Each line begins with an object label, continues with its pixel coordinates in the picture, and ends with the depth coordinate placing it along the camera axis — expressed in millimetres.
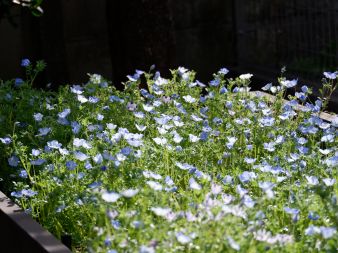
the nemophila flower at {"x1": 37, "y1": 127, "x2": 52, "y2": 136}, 5192
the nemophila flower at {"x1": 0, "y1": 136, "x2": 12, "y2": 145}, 5107
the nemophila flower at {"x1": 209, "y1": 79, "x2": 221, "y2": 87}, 6023
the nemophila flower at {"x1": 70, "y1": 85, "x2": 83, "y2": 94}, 6005
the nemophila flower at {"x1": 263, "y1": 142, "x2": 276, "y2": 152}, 5102
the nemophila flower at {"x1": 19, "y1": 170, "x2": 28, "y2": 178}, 4859
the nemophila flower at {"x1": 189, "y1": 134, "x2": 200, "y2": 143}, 5184
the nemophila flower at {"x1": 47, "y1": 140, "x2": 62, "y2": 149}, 4953
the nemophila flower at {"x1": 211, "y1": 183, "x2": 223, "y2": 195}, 3955
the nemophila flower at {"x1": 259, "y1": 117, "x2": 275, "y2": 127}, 5449
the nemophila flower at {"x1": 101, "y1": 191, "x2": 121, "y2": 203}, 3816
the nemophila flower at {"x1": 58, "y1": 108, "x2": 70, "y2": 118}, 5527
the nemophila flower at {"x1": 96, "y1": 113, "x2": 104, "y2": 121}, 5559
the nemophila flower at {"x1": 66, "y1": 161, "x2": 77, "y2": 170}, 4664
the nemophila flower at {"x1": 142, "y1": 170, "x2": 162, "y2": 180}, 4407
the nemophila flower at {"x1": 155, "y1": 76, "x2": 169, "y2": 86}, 6176
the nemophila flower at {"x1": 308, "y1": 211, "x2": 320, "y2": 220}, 3975
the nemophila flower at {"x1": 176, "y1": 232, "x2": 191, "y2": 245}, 3600
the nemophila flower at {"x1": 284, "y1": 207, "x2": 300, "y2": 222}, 3988
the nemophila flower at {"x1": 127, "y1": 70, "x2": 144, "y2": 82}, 6178
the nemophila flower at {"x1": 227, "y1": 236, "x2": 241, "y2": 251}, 3492
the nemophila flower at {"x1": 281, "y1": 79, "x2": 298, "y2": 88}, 5898
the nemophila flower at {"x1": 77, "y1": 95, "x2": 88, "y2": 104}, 5880
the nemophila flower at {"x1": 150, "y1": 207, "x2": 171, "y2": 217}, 3738
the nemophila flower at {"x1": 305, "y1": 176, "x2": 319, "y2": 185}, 4328
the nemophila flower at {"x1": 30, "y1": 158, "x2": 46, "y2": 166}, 4777
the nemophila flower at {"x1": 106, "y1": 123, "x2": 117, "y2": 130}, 5191
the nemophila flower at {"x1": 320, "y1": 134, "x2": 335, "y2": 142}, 5184
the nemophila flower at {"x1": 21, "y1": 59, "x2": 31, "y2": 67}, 6203
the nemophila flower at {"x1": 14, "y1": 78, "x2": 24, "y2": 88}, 6266
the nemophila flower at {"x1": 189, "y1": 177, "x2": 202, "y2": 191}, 4023
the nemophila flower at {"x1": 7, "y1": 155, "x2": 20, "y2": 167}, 5027
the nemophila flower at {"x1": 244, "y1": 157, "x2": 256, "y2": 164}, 4820
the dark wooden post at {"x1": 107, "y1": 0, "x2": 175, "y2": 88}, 7520
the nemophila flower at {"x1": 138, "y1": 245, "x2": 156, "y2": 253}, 3465
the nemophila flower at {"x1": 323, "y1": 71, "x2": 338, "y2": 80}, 5734
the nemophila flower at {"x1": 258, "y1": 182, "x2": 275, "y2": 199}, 3818
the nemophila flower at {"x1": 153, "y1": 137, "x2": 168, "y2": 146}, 5082
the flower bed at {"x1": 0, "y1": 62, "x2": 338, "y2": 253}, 3775
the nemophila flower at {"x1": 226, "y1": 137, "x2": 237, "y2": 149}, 5120
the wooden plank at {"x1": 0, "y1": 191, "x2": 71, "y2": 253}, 4094
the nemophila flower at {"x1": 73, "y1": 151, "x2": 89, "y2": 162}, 4734
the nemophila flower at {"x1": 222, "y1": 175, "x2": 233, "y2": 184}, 4621
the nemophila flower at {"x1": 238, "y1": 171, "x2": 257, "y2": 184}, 4598
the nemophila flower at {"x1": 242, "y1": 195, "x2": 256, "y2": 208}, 3911
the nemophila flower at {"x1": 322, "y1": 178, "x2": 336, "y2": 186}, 4266
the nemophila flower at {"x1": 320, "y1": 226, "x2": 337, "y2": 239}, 3580
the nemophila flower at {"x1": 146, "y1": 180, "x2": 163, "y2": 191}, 3929
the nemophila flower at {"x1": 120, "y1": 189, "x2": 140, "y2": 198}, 3744
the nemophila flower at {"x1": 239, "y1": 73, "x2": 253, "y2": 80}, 6000
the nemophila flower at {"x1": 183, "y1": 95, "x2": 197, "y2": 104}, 5879
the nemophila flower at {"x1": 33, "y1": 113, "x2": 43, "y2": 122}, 5469
